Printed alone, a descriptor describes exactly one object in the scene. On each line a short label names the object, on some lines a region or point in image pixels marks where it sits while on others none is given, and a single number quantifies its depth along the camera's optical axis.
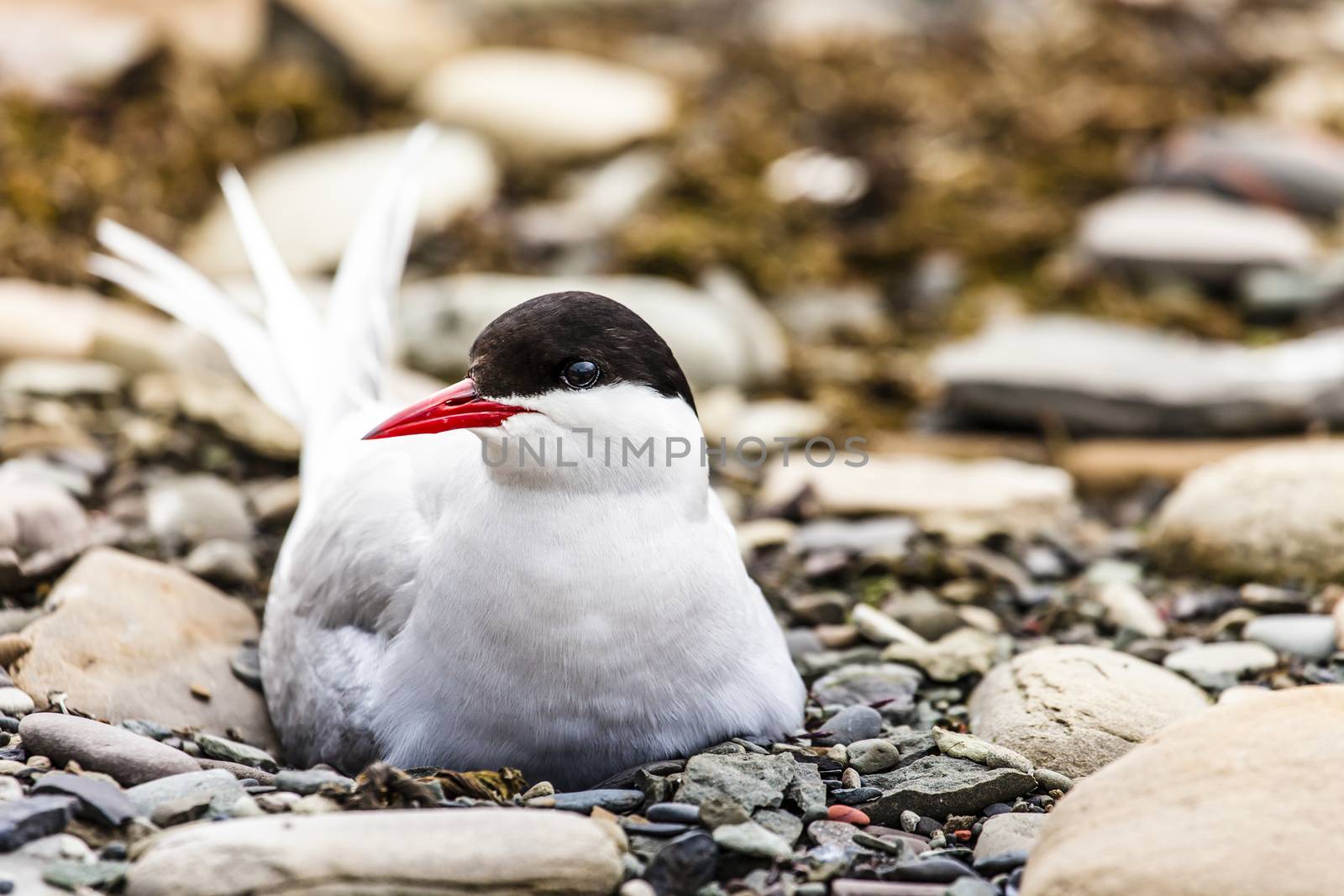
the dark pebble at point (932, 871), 5.73
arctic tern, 6.40
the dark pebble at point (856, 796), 6.46
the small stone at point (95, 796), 5.70
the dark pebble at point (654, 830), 5.95
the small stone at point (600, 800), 6.19
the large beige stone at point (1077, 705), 6.99
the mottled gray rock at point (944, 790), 6.43
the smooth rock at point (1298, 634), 8.40
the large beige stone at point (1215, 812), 4.95
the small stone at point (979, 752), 6.74
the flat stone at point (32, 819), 5.43
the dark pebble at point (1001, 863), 5.82
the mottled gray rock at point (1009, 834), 5.95
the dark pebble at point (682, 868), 5.58
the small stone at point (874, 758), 6.83
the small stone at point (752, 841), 5.82
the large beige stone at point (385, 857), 5.09
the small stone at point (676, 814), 6.06
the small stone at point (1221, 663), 8.15
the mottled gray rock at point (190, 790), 5.89
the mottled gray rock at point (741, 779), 6.23
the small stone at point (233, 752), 6.93
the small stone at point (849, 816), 6.31
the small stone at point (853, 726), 7.27
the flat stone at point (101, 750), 6.26
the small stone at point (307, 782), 6.23
